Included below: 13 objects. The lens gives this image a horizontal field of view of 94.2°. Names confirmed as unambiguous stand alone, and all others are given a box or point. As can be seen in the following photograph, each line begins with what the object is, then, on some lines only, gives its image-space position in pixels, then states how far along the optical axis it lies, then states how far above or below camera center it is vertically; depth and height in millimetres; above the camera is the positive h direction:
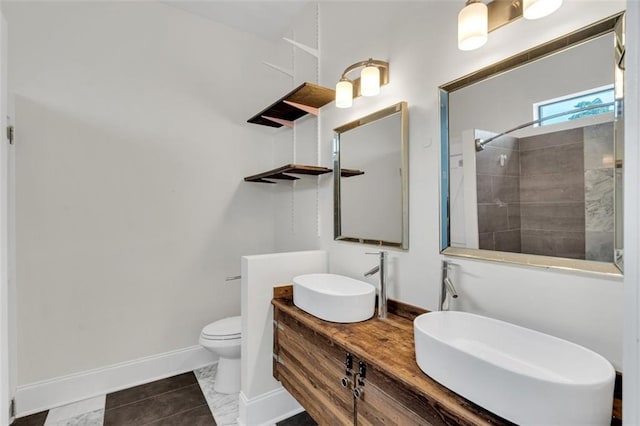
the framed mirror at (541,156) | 918 +198
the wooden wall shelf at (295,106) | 1937 +783
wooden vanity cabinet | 978 -699
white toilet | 2078 -958
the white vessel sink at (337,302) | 1402 -447
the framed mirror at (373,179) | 1551 +194
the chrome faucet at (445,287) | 1244 -322
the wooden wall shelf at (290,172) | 1965 +288
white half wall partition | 1774 -790
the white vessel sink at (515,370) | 674 -446
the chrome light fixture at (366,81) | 1604 +732
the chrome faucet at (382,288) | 1484 -387
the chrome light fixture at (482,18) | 1093 +722
